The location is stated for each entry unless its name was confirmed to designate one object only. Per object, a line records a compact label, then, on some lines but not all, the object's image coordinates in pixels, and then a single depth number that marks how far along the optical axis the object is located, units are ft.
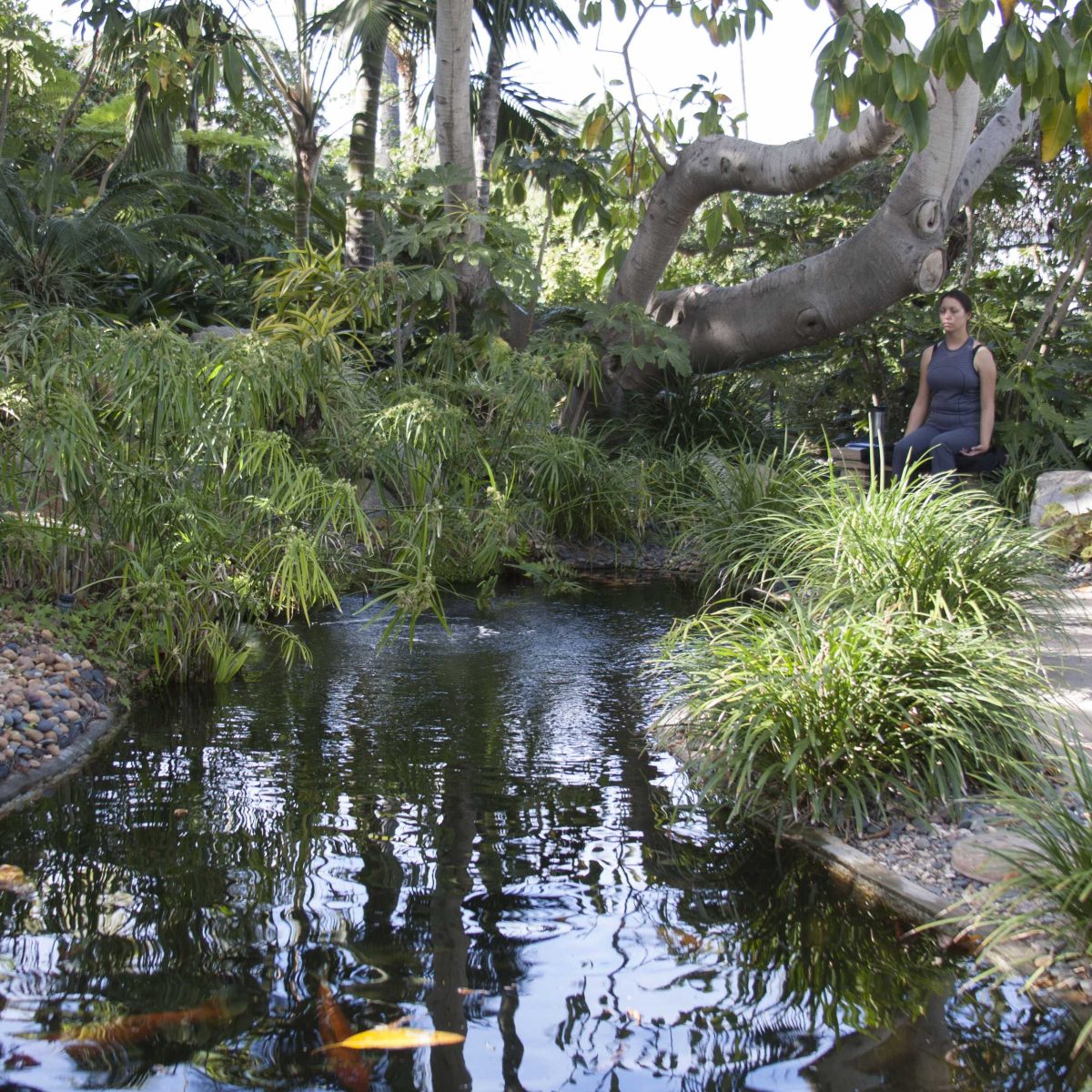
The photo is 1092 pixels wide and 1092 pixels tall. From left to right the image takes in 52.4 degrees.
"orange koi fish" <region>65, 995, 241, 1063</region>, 6.88
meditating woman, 20.58
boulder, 22.26
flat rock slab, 9.12
